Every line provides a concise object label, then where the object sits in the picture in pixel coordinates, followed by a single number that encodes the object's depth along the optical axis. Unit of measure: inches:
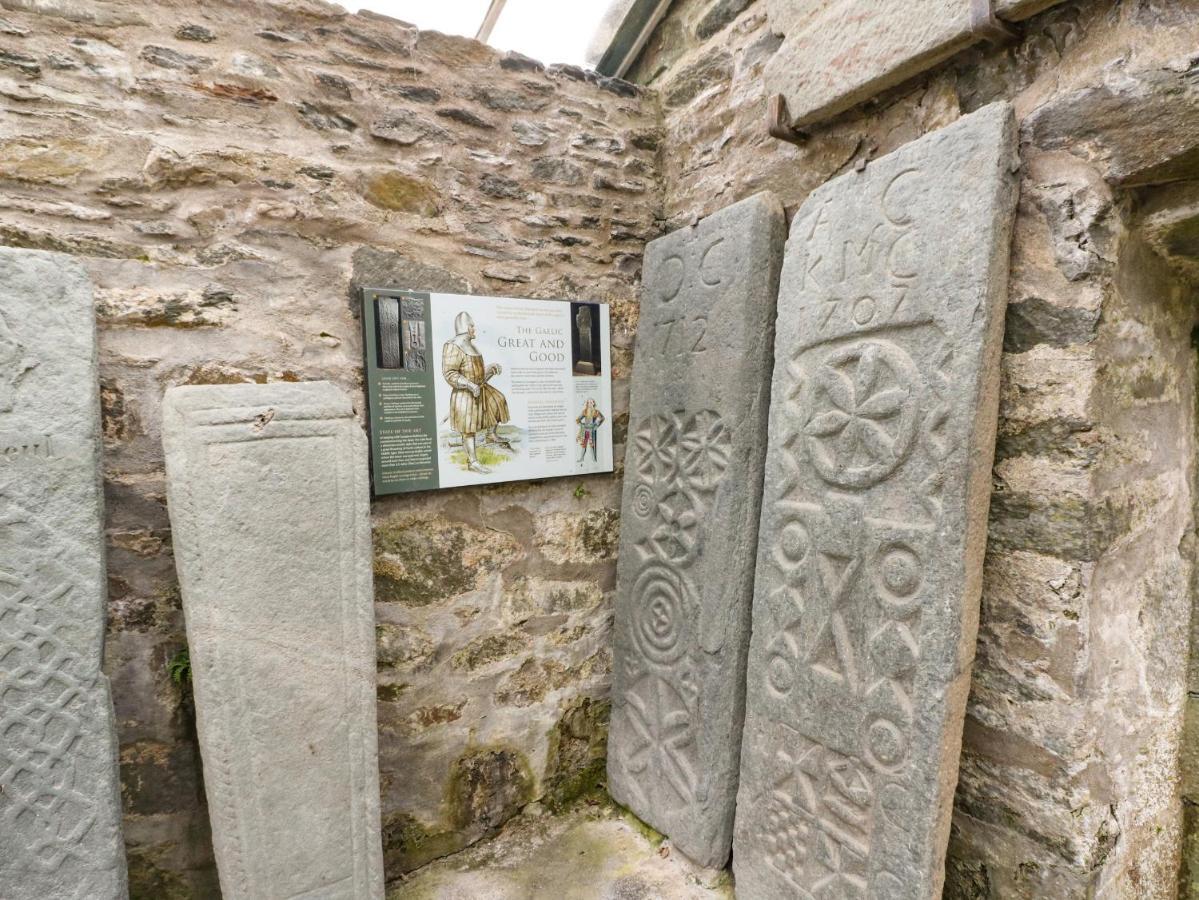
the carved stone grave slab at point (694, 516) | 68.2
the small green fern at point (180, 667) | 63.8
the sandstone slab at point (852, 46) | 53.5
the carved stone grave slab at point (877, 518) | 48.8
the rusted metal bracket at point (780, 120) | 68.1
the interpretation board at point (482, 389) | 71.6
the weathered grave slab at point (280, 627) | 51.9
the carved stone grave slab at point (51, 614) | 48.3
